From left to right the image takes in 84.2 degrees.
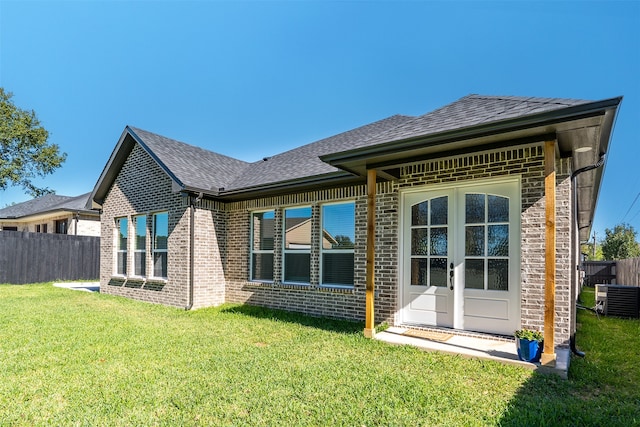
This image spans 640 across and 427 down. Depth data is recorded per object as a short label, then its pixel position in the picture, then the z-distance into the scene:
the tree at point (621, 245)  31.43
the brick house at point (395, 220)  5.05
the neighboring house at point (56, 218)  18.77
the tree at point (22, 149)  26.05
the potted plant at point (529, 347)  4.48
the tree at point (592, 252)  42.07
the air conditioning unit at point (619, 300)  8.70
